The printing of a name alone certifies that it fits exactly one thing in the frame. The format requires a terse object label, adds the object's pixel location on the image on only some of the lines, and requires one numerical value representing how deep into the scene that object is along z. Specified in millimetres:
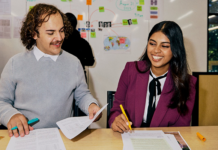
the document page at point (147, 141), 794
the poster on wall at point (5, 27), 2434
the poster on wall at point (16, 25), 2447
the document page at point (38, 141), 761
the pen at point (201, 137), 885
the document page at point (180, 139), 817
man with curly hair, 1083
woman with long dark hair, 1177
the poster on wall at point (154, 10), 2539
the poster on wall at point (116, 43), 2539
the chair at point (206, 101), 2652
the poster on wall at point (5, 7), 2414
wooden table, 817
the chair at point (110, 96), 1370
